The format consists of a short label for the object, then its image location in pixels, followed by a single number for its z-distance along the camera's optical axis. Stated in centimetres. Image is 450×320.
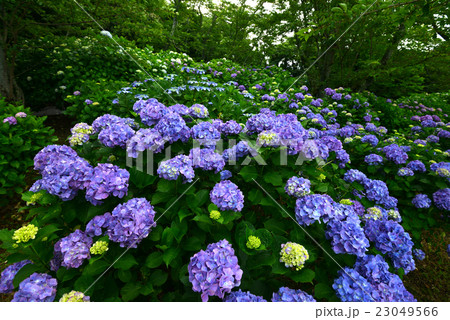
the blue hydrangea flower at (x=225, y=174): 186
